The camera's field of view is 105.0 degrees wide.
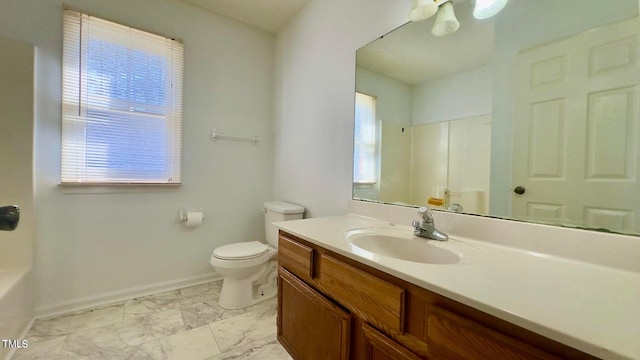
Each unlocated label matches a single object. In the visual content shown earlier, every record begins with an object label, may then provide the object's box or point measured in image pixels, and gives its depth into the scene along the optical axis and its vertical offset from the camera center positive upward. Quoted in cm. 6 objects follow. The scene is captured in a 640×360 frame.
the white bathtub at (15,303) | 127 -76
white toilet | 177 -69
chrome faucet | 105 -21
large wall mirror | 75 +27
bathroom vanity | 45 -30
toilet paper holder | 215 -36
